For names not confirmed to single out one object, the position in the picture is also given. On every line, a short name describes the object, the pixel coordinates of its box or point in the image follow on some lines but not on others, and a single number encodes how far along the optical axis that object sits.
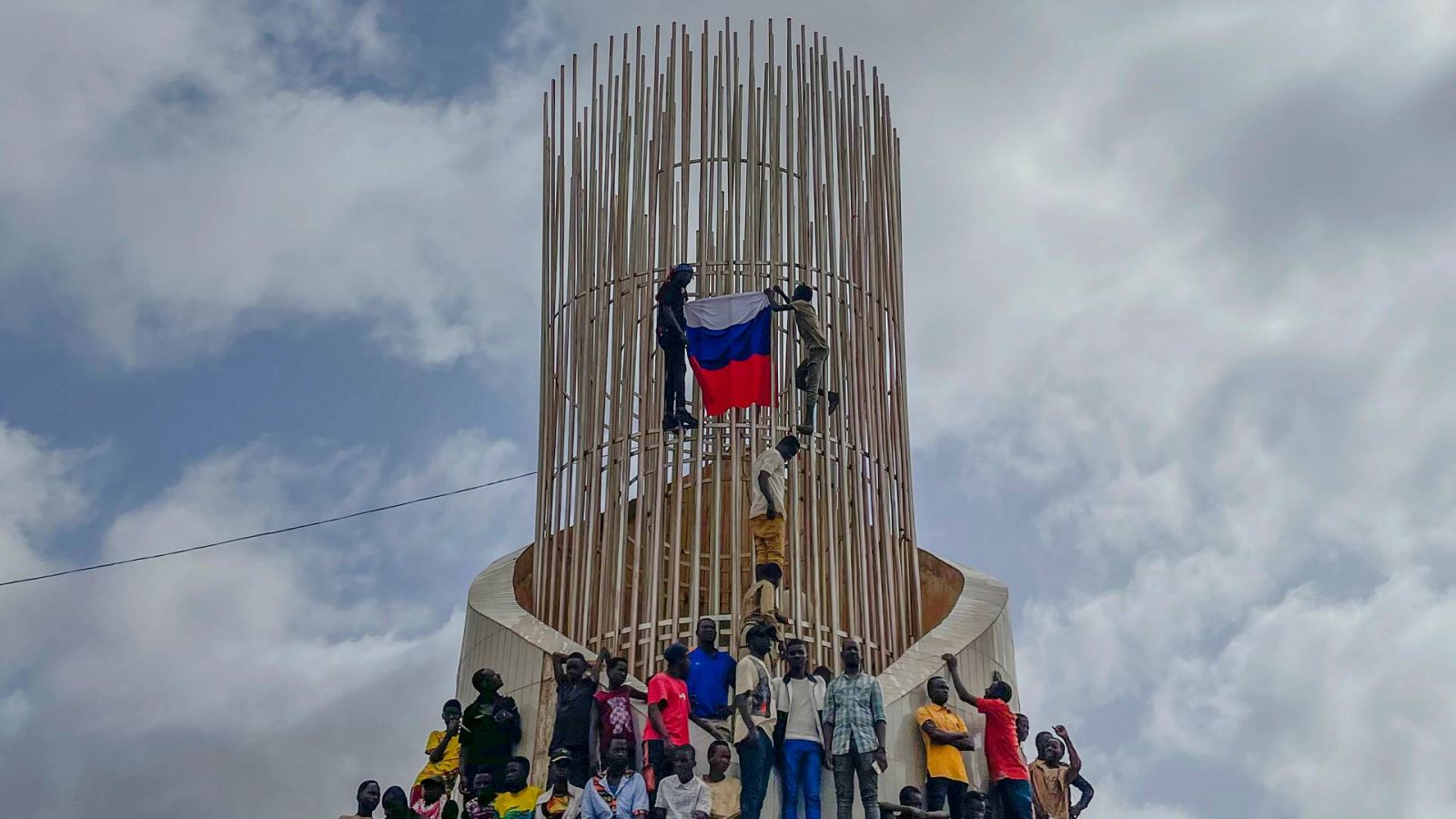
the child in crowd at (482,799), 13.59
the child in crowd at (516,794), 13.52
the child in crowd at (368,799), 12.85
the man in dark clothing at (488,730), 14.27
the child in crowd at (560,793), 13.23
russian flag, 16.56
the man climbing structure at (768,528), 15.17
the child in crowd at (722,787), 12.99
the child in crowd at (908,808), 13.38
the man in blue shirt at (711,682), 13.81
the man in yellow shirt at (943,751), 13.82
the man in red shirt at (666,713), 13.29
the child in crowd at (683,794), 12.53
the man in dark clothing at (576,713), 13.73
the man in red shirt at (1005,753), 14.27
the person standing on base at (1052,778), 15.05
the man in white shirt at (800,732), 13.25
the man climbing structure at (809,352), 16.67
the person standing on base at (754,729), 13.14
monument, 15.97
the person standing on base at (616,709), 13.83
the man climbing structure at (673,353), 16.69
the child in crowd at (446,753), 14.25
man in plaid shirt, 13.15
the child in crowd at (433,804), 13.80
